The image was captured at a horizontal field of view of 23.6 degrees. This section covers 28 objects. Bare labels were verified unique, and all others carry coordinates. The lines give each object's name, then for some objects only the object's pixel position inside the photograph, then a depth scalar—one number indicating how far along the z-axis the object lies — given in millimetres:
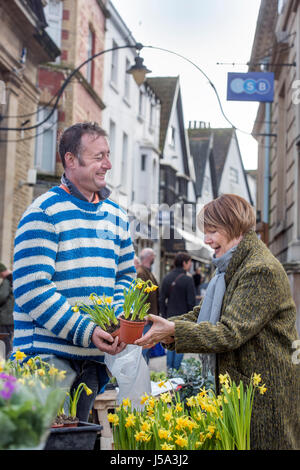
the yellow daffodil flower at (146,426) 1957
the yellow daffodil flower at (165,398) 2223
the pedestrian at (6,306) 9086
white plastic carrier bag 3078
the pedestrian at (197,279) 23575
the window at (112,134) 25870
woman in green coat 2604
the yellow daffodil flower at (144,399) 2208
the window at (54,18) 20844
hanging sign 12312
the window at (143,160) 30766
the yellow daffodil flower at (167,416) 2018
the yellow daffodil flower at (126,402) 2195
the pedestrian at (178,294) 10750
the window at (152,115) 32312
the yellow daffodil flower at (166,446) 1817
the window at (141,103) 30164
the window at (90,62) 22859
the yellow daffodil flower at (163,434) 1877
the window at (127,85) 27500
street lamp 13312
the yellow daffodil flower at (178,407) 2168
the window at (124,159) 27528
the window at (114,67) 25750
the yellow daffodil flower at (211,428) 1988
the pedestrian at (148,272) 9547
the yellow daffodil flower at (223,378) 2276
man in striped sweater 2773
